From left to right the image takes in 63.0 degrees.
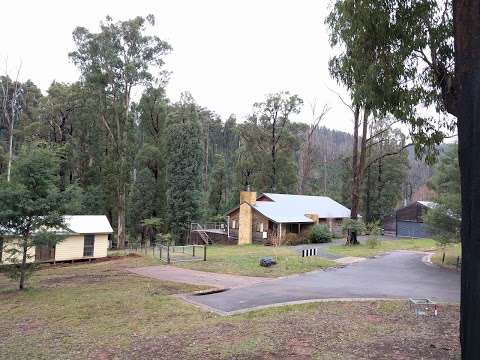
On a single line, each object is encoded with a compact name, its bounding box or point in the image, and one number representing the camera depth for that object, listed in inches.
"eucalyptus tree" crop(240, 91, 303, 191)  1955.0
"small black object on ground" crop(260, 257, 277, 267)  796.0
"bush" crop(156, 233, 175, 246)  1275.2
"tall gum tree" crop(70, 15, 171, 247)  1322.6
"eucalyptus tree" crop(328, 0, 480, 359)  350.0
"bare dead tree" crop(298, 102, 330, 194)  2023.3
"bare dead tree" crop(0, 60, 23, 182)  1365.7
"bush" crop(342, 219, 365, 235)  1232.8
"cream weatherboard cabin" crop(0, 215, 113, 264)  969.5
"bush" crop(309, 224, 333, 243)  1382.9
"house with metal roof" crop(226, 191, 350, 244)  1393.9
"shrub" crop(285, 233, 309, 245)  1353.3
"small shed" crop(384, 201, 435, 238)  1721.2
